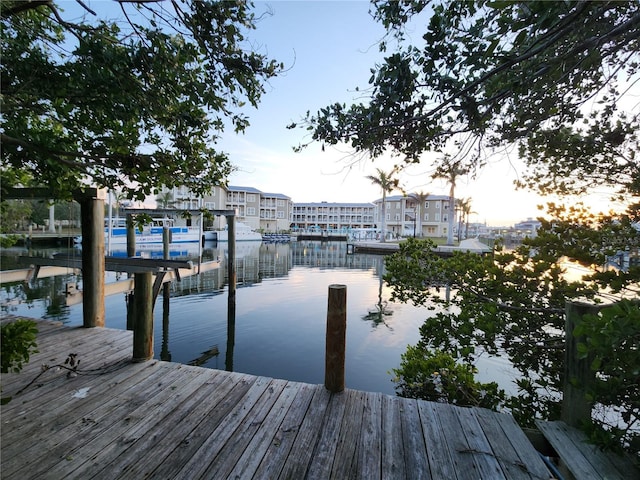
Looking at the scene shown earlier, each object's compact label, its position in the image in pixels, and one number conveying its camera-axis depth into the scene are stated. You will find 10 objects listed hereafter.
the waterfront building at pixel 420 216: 68.62
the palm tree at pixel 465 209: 62.08
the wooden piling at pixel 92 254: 5.09
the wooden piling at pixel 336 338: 3.44
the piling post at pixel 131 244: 12.64
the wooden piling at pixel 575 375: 2.62
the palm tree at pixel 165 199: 57.83
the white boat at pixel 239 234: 49.16
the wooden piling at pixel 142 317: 3.98
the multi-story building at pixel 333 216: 85.69
